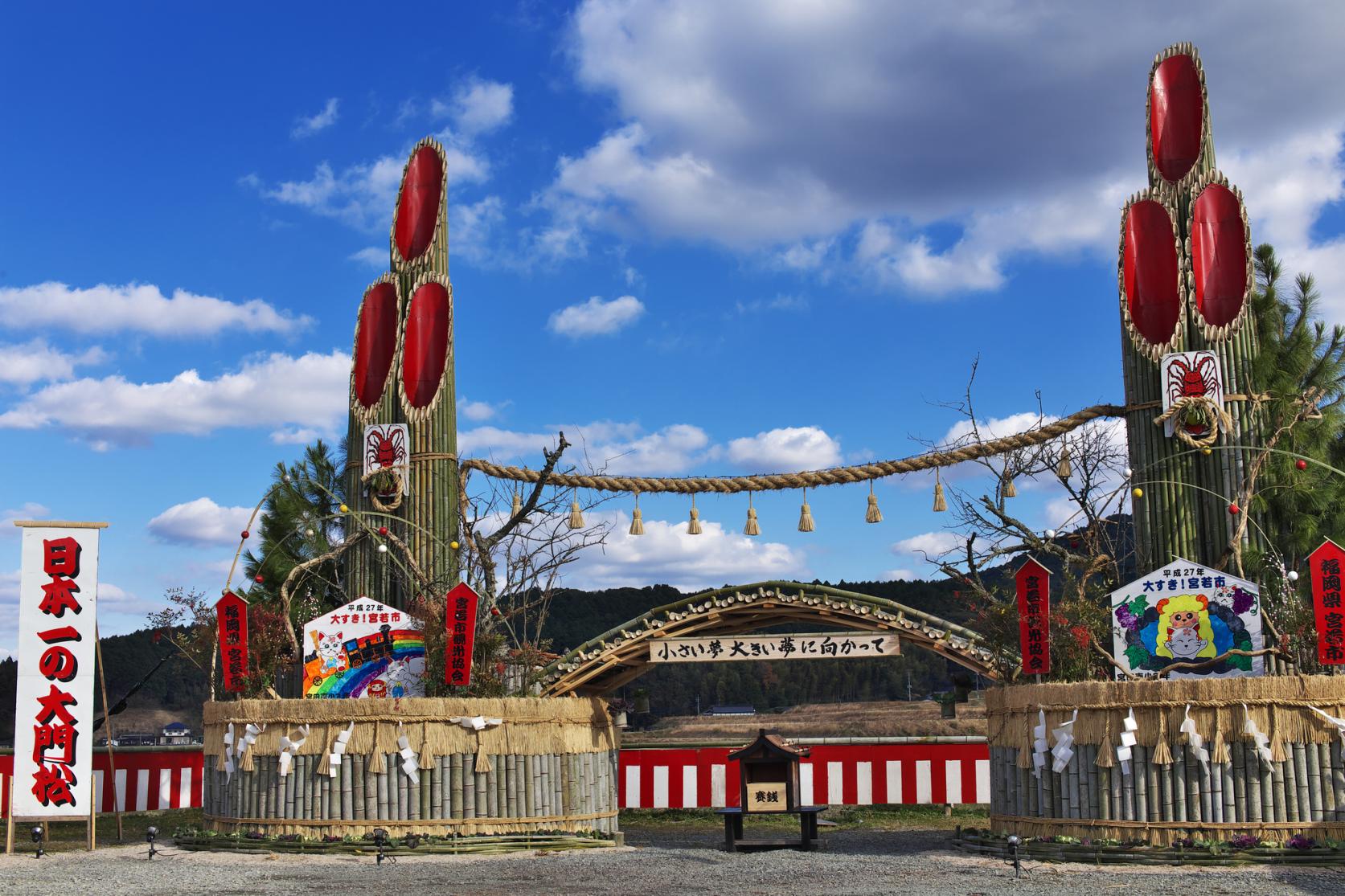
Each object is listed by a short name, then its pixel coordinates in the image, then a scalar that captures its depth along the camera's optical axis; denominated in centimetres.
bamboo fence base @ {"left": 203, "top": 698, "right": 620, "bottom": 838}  1730
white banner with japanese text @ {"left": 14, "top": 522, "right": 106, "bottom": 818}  1627
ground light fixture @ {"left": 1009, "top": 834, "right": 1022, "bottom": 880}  1377
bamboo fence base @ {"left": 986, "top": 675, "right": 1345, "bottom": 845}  1410
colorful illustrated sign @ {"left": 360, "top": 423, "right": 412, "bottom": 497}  2034
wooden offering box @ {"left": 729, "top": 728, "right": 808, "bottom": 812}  1780
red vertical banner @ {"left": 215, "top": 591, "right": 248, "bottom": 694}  1861
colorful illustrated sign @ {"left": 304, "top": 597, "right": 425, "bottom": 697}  1836
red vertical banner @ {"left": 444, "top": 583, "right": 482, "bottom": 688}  1748
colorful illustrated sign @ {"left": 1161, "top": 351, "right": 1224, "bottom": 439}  1764
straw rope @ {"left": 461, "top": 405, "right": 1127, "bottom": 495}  1919
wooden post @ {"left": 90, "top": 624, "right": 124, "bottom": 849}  1684
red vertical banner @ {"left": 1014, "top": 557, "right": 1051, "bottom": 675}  1572
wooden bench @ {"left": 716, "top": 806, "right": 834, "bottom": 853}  1755
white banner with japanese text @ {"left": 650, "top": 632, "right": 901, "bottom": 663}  1869
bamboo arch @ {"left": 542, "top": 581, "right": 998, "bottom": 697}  1892
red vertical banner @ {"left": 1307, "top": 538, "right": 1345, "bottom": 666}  1441
